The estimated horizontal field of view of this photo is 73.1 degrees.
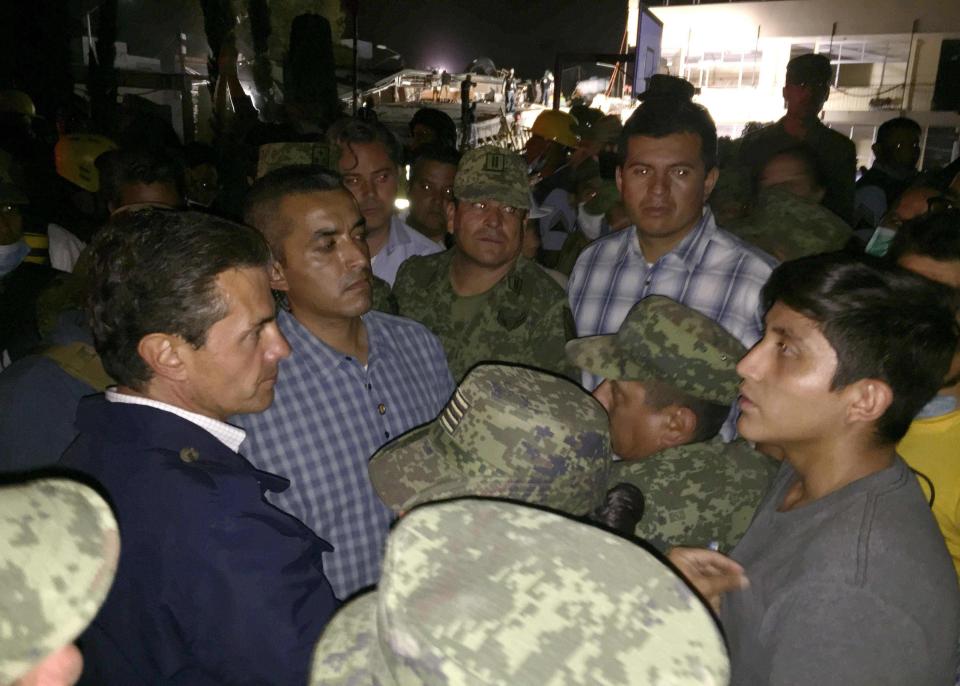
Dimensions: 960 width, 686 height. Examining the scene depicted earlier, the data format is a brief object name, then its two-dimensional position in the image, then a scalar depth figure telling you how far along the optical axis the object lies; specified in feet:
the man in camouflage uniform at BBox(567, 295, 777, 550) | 5.82
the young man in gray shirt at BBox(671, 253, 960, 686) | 3.95
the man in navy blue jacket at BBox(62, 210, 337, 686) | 4.37
